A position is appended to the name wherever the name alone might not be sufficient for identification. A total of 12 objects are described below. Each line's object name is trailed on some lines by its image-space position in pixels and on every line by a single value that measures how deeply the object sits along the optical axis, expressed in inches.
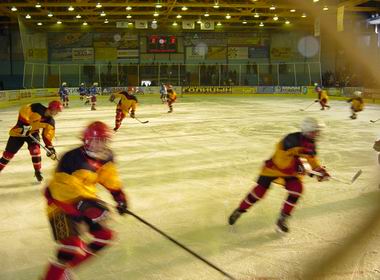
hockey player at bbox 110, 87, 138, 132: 442.0
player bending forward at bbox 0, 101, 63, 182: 223.9
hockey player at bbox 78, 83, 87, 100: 872.8
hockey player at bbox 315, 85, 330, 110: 693.3
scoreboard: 1200.8
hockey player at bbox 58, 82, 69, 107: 766.5
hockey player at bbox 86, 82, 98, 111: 713.0
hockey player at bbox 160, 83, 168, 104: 810.3
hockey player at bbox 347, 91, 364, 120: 559.8
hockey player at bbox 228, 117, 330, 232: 151.9
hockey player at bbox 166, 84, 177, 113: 645.3
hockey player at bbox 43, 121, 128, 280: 103.7
